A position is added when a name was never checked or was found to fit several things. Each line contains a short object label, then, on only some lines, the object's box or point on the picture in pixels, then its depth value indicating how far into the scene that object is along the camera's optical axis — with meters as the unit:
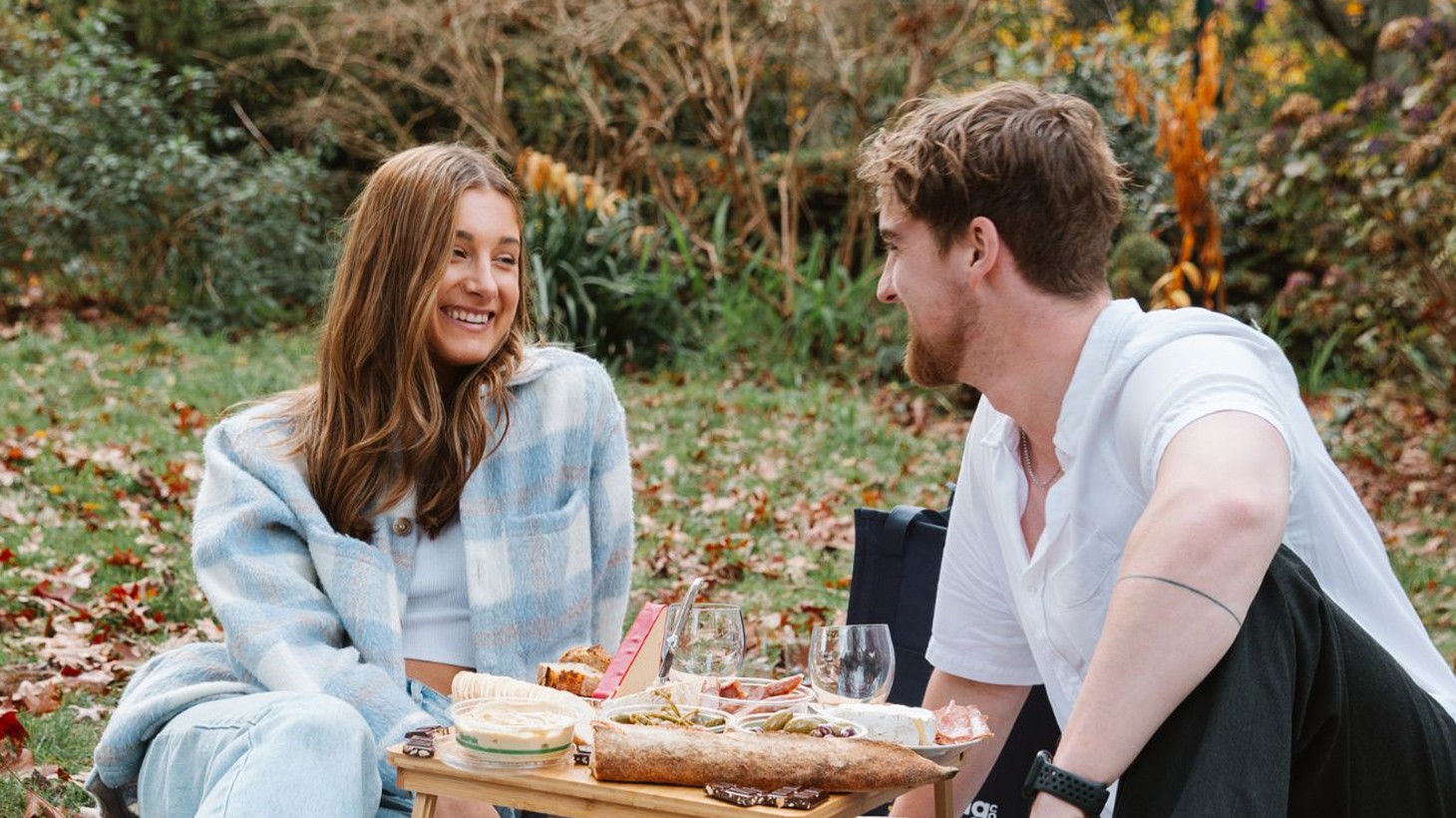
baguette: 1.94
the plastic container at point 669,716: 2.08
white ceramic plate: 2.08
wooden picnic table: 1.88
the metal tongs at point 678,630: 2.36
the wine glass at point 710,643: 2.34
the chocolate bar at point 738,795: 1.86
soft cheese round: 2.08
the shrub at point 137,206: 11.21
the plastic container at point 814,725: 2.05
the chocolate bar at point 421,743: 2.05
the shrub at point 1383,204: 7.66
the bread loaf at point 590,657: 2.62
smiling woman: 2.68
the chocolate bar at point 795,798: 1.86
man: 1.86
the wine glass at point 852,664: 2.28
